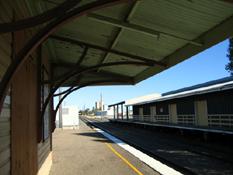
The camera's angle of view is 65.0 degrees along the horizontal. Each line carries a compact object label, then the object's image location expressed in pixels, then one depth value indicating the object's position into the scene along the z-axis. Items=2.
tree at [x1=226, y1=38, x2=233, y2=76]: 25.21
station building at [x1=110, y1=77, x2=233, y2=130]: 11.76
